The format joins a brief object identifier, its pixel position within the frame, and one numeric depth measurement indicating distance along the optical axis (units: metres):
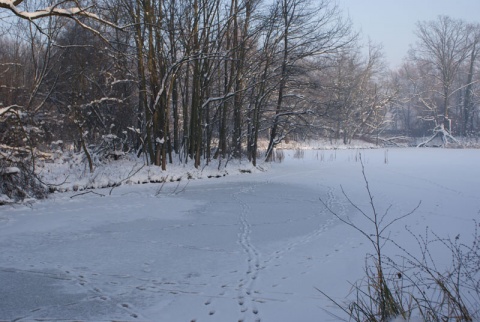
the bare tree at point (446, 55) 38.69
